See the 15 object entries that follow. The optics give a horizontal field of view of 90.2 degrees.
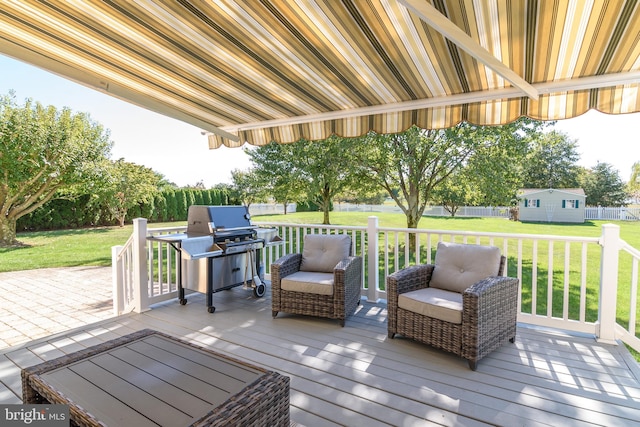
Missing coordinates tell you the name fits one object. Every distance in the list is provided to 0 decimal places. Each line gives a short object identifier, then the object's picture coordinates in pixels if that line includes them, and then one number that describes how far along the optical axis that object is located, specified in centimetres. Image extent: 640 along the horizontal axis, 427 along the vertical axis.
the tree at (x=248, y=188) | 1162
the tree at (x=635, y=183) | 2573
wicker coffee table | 140
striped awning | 213
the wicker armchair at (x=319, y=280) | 368
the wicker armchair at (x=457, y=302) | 275
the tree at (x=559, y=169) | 3141
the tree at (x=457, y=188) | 809
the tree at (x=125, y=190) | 1480
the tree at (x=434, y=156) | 721
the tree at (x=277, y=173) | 1018
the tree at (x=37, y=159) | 1055
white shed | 2064
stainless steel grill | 403
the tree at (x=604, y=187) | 2742
